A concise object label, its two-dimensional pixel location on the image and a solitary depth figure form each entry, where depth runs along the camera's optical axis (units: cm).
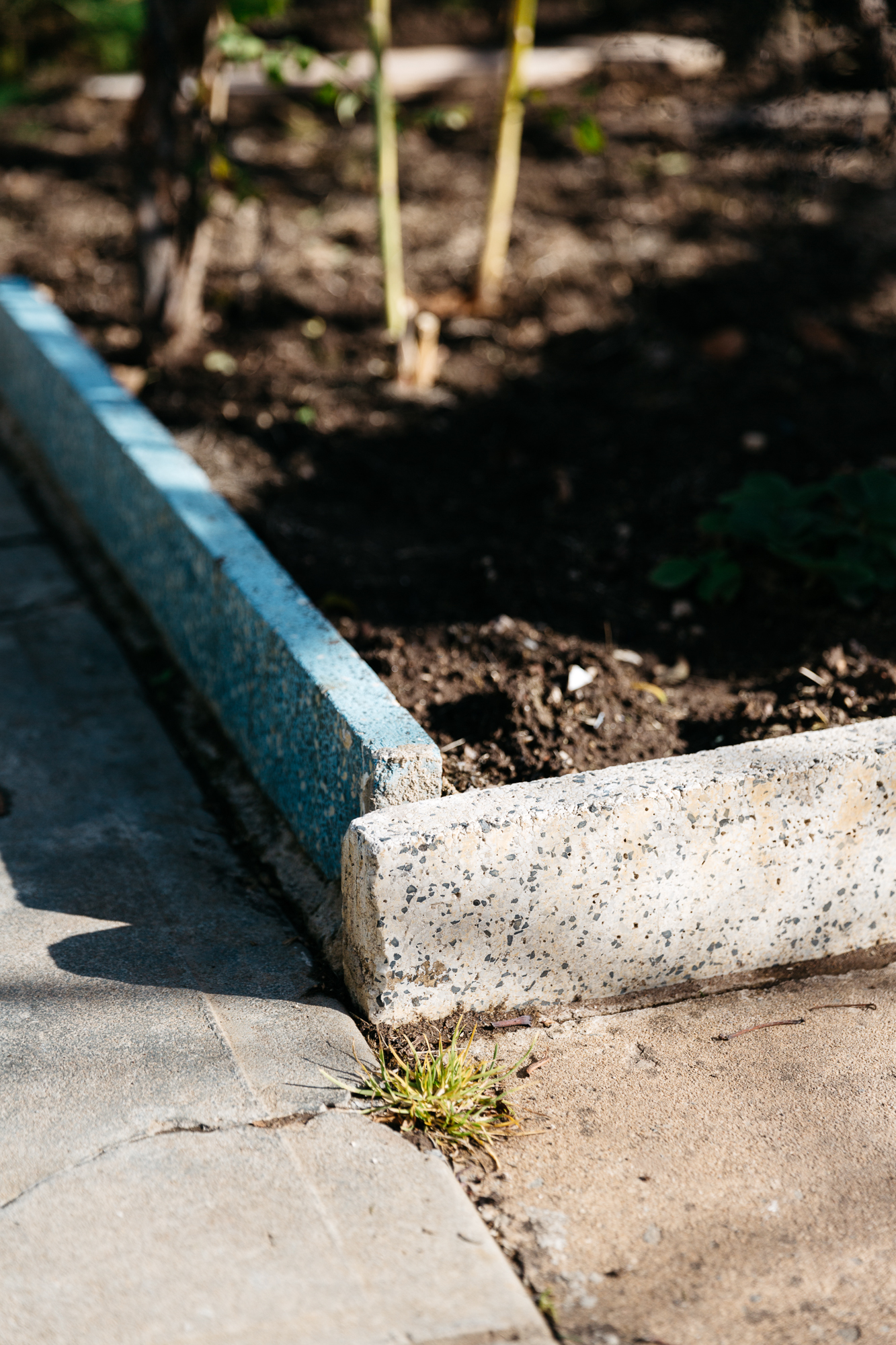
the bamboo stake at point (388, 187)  424
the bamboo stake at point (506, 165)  455
